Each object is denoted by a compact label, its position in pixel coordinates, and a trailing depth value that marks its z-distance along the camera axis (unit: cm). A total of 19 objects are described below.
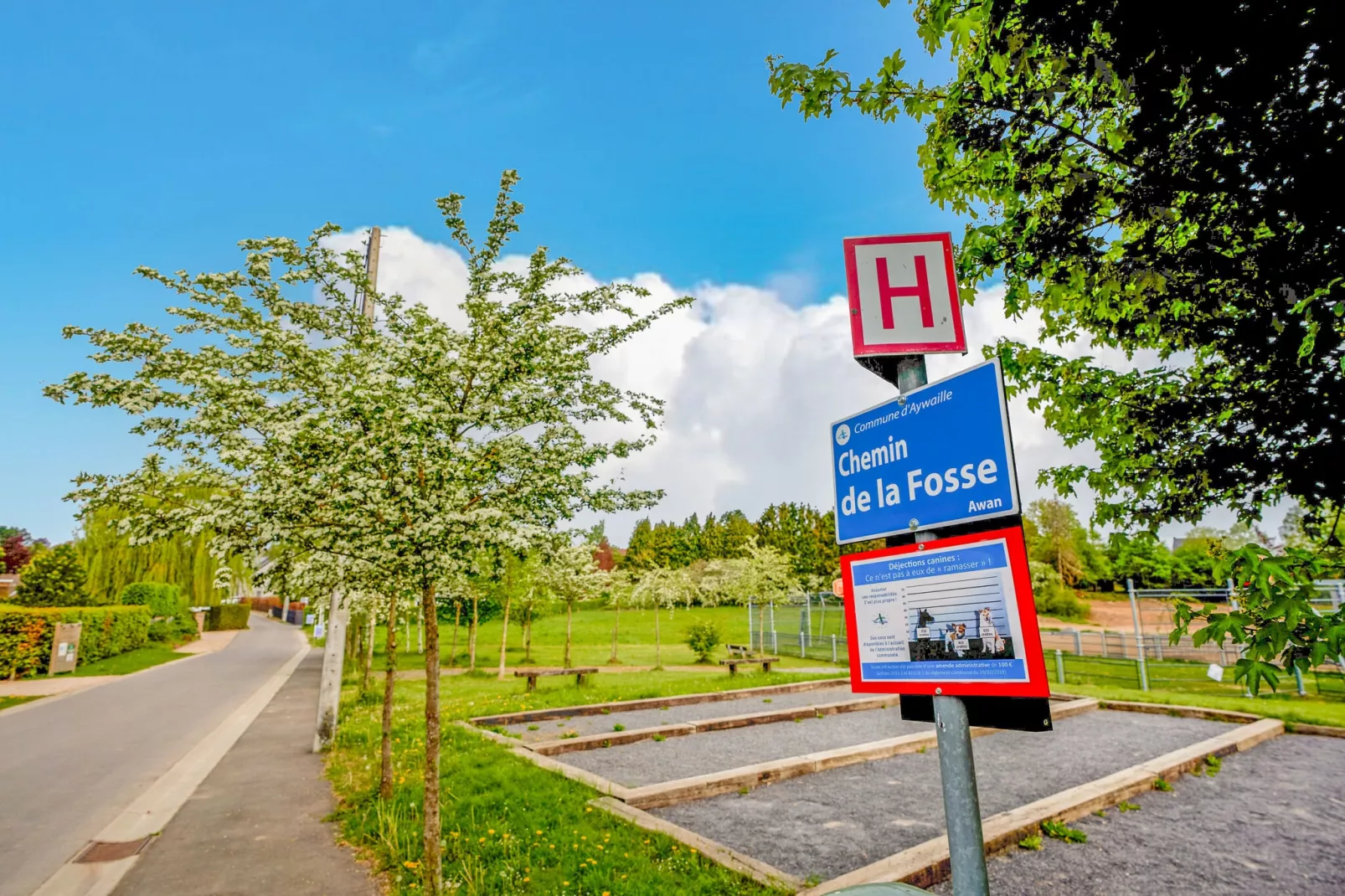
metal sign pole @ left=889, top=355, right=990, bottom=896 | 200
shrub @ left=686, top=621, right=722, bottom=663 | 2619
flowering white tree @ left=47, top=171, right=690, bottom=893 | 497
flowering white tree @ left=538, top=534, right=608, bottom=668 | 2127
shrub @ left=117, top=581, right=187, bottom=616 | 3428
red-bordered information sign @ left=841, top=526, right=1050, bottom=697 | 197
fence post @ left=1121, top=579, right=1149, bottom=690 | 1692
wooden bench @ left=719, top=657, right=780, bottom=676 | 1928
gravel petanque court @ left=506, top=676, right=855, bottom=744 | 1160
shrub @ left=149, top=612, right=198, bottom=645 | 3488
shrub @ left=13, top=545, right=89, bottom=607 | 2559
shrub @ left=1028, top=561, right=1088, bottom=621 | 3900
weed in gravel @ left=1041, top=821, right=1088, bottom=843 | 596
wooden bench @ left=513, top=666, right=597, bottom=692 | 1667
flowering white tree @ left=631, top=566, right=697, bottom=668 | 2795
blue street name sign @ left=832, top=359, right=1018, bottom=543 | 209
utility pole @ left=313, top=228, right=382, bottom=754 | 1070
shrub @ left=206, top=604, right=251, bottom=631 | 5153
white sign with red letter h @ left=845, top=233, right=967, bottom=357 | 253
